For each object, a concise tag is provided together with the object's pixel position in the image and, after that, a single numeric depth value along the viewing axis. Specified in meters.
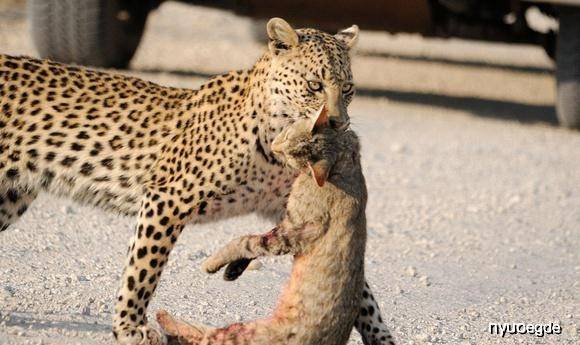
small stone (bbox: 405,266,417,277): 15.83
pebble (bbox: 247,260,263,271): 15.05
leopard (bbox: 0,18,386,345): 12.18
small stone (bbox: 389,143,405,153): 23.45
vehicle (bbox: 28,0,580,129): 26.34
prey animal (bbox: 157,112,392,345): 10.76
